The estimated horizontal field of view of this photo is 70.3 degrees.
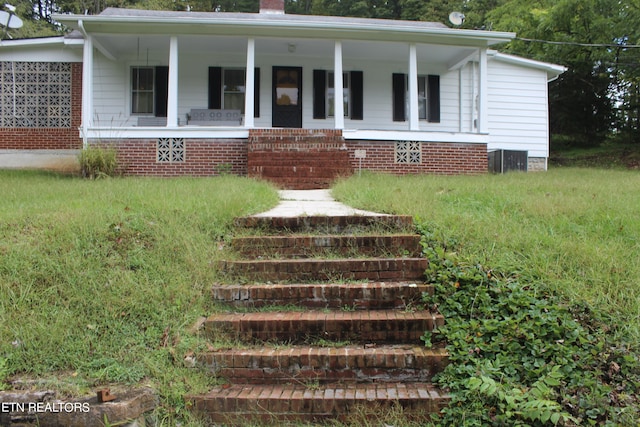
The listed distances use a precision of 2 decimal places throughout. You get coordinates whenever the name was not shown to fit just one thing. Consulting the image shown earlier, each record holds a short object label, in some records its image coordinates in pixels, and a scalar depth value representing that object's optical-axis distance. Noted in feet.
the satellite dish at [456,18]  45.27
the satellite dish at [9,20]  36.40
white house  33.01
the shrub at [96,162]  30.25
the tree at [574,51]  53.11
